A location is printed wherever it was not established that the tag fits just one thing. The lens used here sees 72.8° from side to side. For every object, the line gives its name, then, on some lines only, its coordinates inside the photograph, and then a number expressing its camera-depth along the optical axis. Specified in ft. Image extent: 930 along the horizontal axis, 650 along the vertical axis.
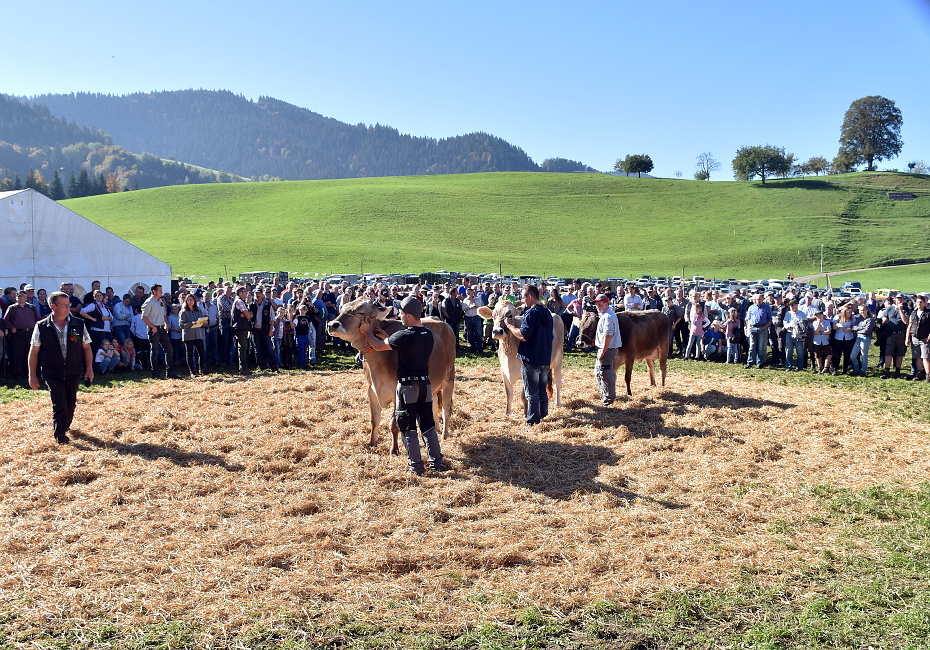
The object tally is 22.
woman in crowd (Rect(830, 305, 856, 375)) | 50.93
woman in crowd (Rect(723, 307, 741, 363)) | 55.16
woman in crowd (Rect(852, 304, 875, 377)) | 50.21
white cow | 34.14
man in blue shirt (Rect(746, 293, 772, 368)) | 54.29
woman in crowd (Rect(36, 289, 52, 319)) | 47.55
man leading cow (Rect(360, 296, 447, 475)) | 24.38
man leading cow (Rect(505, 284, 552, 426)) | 29.94
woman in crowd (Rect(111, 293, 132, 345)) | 49.78
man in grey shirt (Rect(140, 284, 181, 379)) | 45.39
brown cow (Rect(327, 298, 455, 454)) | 24.75
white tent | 60.85
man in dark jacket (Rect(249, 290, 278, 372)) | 49.49
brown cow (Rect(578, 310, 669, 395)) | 36.04
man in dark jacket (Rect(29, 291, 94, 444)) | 28.45
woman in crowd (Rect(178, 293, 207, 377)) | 45.88
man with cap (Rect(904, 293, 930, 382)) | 46.55
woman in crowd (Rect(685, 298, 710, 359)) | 59.00
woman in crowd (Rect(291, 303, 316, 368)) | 53.01
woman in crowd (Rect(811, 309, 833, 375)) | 51.06
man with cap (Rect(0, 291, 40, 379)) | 44.27
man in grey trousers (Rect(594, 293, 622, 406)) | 34.50
